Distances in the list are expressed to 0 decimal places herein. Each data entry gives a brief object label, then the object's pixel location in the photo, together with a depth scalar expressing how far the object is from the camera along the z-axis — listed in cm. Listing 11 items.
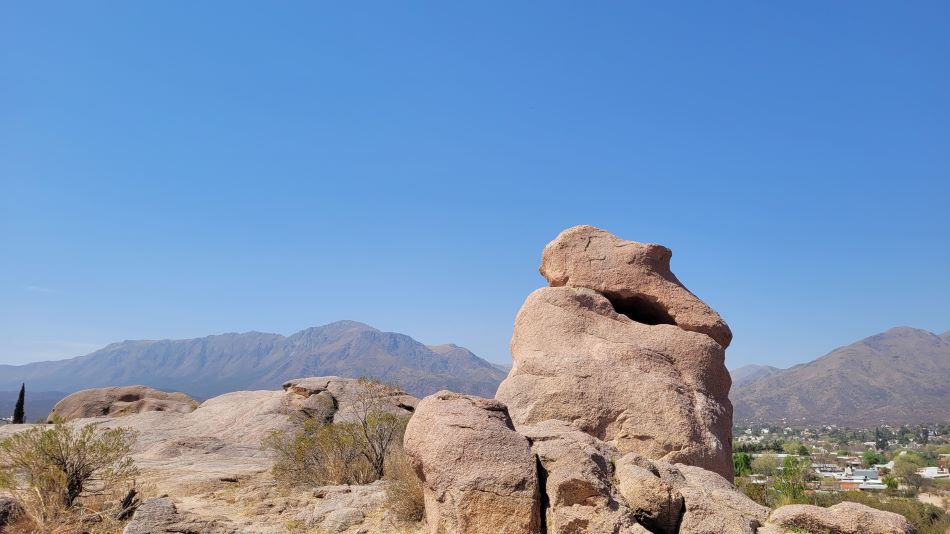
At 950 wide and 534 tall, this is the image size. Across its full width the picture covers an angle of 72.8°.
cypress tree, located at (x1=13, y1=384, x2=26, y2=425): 3906
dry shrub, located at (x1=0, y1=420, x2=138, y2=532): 1058
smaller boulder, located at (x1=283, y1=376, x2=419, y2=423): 1973
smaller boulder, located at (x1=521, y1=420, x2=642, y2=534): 785
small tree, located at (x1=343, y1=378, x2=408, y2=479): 1498
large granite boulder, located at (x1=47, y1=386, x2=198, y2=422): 3203
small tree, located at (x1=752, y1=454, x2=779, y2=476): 4688
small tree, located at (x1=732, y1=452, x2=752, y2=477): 2570
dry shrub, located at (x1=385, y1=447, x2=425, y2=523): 1030
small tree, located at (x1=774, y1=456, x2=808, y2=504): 1502
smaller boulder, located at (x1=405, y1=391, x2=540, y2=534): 810
